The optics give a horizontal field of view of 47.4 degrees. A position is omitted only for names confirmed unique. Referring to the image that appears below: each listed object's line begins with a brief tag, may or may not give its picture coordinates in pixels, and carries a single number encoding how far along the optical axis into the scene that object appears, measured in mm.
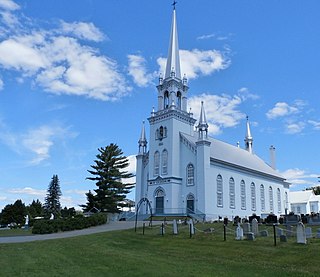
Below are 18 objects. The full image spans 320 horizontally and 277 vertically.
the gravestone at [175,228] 24203
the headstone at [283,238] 17781
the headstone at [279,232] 18430
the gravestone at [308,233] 18802
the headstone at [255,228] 21291
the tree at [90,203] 55438
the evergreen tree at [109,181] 55312
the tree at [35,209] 88775
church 44562
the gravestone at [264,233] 20869
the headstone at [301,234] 16703
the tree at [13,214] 77125
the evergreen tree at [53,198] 80750
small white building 79562
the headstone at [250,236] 19009
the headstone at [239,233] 19484
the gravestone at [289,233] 20233
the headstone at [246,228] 21148
